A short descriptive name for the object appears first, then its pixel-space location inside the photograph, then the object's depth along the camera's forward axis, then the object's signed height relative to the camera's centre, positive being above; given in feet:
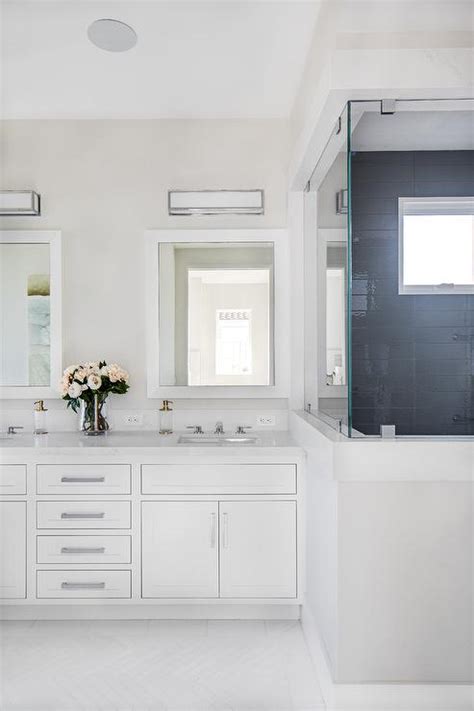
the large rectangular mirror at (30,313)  10.44 +0.92
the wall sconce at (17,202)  10.23 +3.04
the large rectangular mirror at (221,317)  10.35 +0.91
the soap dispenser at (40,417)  10.10 -1.10
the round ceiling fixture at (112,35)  7.45 +4.71
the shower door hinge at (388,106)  6.29 +3.02
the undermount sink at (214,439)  9.74 -1.48
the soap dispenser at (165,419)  10.17 -1.14
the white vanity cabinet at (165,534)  8.66 -2.85
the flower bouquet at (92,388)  9.79 -0.54
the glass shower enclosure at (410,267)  6.20 +1.10
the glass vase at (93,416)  10.05 -1.07
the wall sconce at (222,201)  10.26 +3.06
